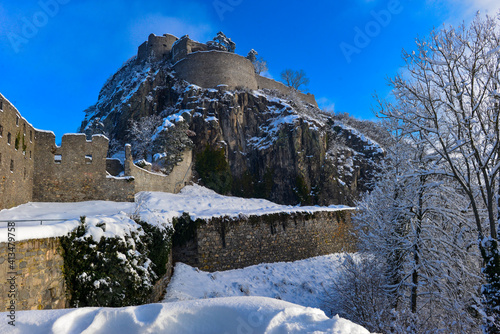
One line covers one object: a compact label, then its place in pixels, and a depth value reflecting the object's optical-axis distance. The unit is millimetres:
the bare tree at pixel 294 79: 57938
